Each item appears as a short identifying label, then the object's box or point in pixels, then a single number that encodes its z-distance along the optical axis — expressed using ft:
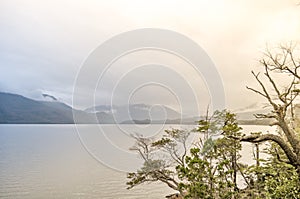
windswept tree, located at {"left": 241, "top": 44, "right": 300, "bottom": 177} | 26.25
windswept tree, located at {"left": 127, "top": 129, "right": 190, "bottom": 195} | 52.21
